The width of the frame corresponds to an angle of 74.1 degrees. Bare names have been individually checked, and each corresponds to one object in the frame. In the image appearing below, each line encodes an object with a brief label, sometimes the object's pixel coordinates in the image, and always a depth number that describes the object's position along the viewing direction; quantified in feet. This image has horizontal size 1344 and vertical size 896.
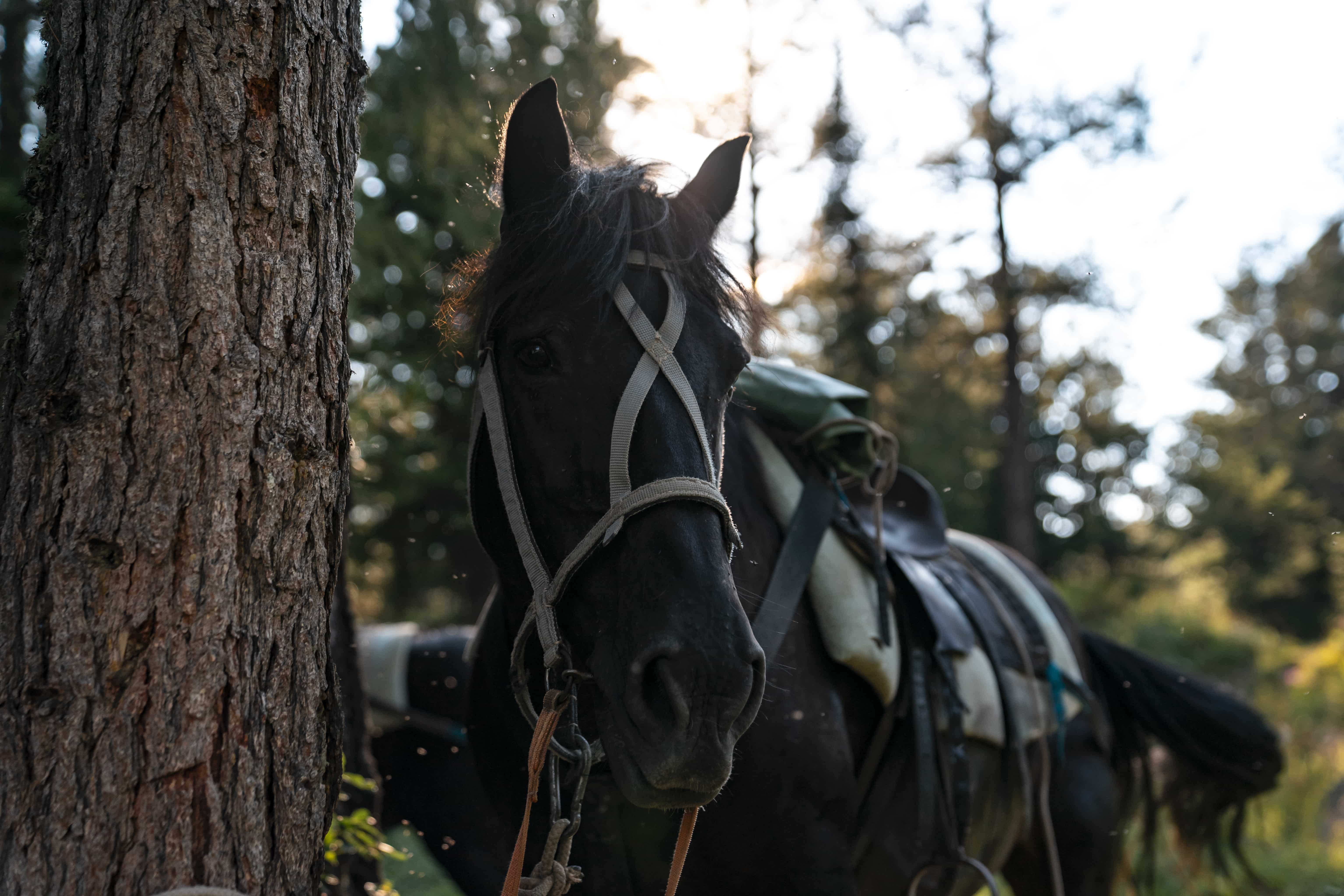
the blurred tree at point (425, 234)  20.89
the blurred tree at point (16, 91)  24.85
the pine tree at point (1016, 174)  39.93
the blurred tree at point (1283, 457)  59.26
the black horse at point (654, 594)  4.51
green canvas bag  8.77
